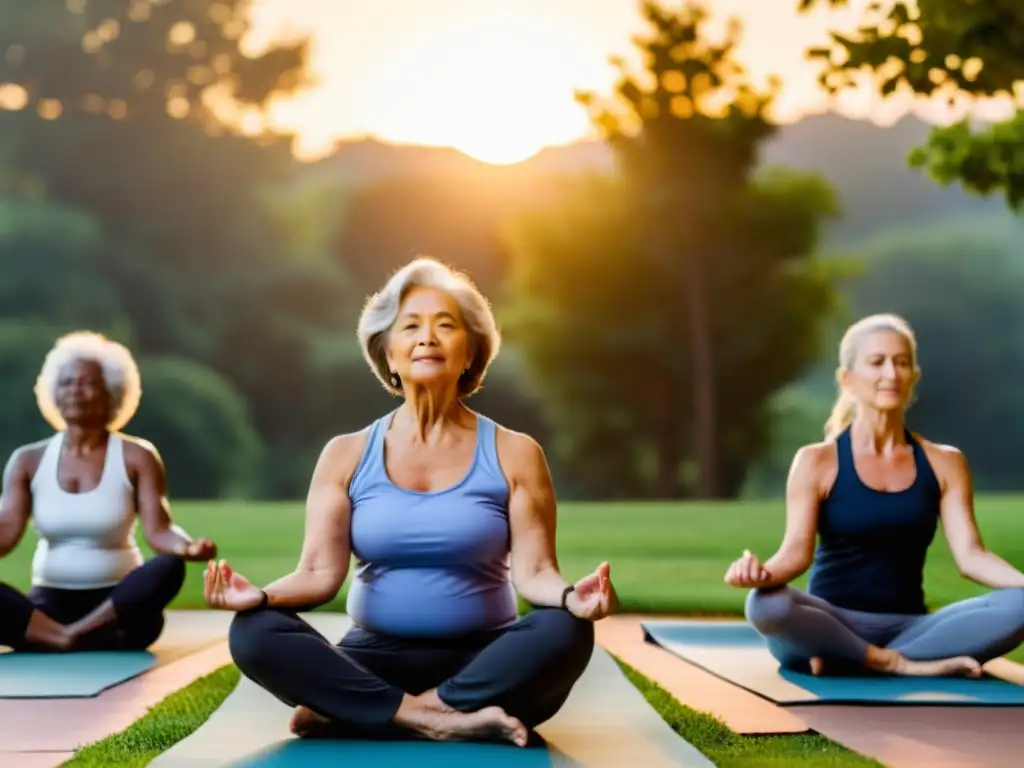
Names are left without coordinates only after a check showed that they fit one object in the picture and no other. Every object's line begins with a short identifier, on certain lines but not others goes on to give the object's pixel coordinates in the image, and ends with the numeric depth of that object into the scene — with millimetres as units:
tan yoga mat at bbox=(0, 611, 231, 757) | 3105
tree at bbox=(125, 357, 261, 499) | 19453
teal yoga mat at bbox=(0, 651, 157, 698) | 3803
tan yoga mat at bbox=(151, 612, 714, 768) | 2908
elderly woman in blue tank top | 2984
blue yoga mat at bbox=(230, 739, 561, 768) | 2824
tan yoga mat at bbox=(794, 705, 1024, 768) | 2982
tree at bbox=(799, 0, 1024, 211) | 6197
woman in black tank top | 4016
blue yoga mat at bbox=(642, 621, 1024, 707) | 3686
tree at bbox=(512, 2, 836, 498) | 17406
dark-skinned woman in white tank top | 4617
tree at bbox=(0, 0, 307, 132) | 19969
